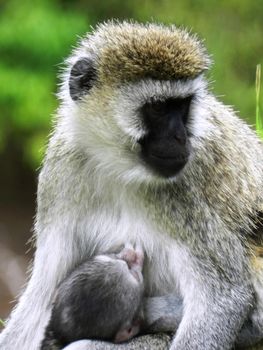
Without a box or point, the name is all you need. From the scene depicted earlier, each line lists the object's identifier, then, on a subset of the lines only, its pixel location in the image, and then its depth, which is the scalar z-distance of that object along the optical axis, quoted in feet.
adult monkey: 37.11
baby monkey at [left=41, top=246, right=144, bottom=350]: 37.35
